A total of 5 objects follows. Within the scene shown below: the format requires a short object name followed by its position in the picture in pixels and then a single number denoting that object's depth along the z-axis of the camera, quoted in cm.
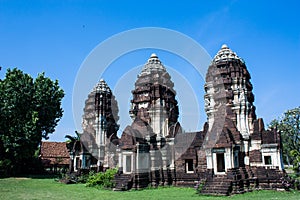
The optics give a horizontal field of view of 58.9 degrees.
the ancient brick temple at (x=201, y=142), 1745
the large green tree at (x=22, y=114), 2842
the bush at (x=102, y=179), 2116
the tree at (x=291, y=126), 3950
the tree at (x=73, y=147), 2897
